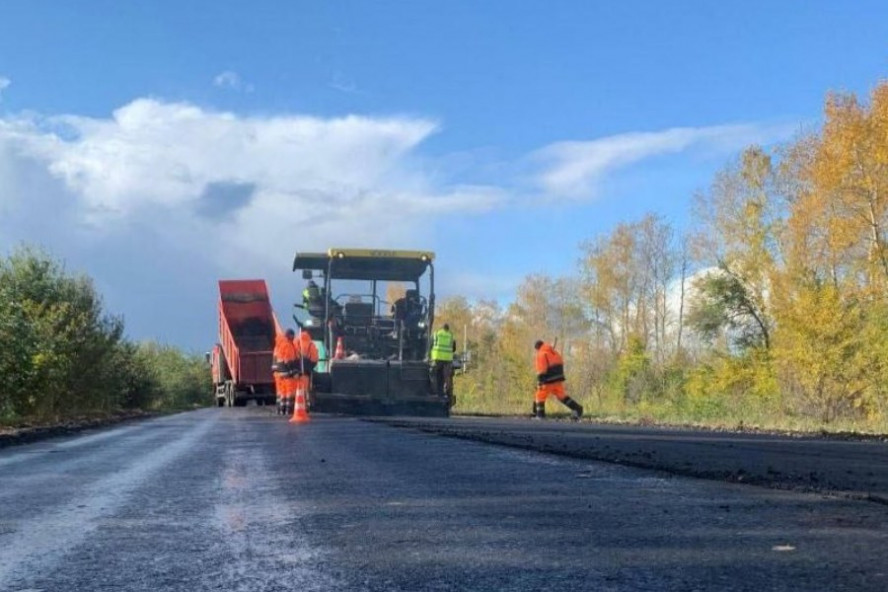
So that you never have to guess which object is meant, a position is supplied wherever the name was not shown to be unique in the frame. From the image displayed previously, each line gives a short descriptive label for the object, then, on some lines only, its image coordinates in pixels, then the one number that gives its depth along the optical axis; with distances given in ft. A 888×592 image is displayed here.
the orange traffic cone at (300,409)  50.65
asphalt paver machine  60.75
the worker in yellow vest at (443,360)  60.18
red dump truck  95.66
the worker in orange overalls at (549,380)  60.54
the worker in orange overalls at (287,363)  55.11
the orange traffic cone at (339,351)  61.52
